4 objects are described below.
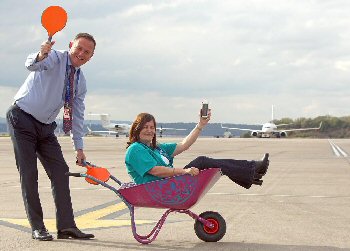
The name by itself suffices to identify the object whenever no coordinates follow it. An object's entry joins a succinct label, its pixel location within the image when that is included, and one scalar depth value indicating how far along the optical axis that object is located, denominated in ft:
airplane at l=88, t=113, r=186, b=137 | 351.30
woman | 20.10
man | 21.35
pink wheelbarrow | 19.92
